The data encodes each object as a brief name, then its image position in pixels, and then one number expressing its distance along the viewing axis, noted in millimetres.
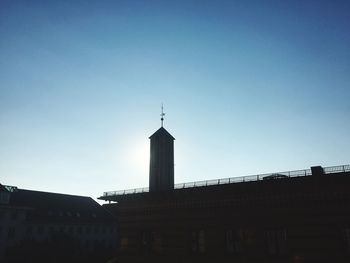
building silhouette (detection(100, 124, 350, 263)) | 13727
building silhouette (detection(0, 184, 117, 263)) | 37531
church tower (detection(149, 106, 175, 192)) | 28078
